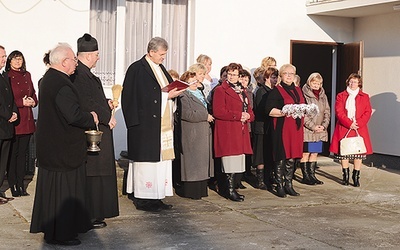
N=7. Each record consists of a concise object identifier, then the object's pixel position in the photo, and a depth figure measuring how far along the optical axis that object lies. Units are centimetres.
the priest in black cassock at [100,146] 726
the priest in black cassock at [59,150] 660
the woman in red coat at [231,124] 916
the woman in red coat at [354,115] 1070
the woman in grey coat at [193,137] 918
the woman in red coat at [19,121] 909
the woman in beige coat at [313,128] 1076
